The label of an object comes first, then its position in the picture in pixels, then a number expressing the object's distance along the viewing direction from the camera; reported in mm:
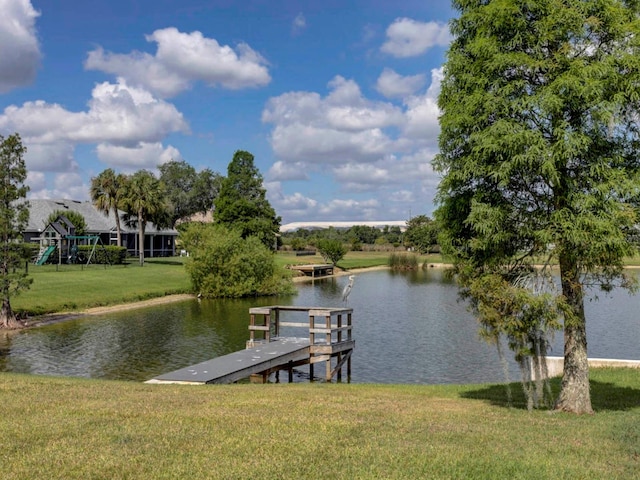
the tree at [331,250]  76688
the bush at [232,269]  44281
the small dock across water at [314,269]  65250
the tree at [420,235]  101062
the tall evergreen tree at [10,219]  26797
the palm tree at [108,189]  58625
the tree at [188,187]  102562
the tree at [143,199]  58406
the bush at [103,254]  56509
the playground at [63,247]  54125
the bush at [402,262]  80688
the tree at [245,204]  57938
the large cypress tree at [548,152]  9812
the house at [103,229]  63812
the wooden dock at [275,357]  15055
